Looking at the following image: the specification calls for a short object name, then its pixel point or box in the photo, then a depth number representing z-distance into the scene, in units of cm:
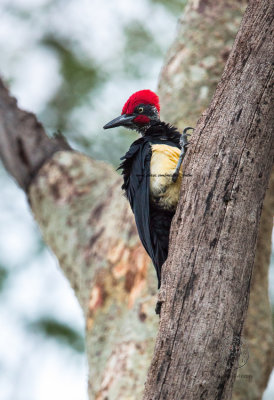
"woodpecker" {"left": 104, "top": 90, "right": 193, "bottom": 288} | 655
